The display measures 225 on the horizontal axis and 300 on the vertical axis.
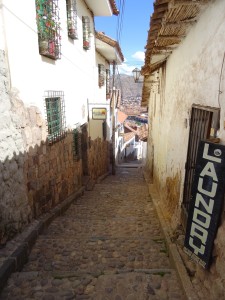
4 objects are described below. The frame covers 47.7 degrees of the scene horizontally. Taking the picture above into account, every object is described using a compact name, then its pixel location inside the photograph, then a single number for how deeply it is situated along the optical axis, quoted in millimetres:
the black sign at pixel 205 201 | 2816
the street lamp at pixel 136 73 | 11877
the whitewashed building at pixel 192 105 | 2959
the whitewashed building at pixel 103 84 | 10202
